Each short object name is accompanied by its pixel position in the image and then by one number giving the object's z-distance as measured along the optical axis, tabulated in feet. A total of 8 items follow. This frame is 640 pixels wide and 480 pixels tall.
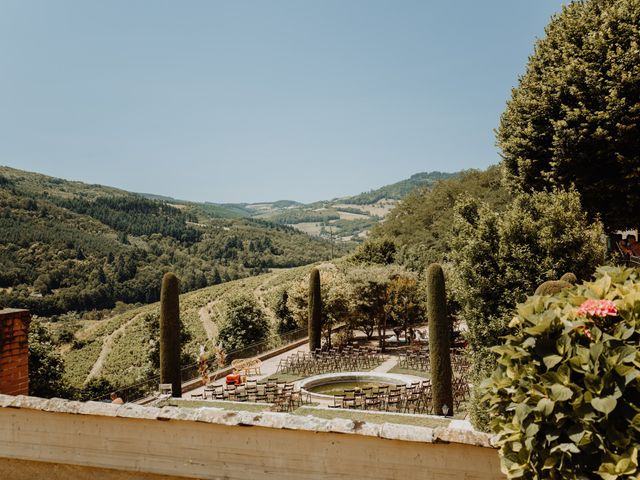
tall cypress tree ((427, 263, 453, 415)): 51.60
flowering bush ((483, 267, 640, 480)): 7.34
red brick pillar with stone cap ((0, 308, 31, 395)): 17.02
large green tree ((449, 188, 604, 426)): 35.78
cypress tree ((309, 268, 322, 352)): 90.53
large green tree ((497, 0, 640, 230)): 39.42
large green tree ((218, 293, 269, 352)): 95.66
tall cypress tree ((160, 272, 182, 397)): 59.72
